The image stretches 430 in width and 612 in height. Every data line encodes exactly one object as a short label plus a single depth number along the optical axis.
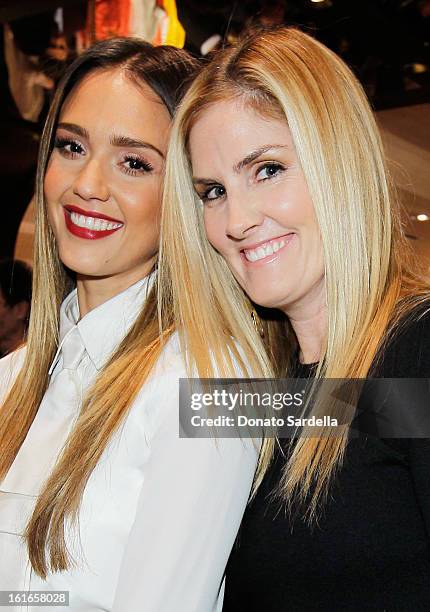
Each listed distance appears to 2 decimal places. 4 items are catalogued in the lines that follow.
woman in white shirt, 1.09
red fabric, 3.00
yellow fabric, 2.75
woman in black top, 1.08
